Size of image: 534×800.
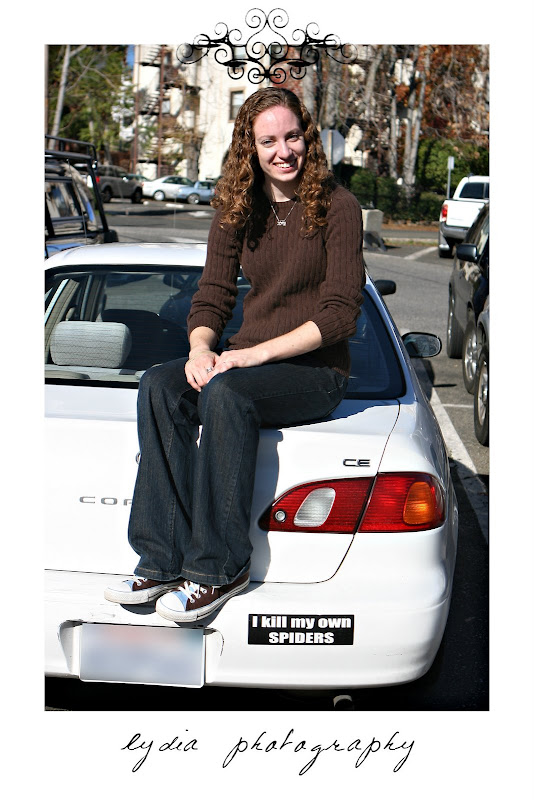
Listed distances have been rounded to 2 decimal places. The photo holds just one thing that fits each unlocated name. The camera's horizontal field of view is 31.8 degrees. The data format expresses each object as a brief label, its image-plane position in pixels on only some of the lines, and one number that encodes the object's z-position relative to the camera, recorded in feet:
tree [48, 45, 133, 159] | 110.11
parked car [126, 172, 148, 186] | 140.05
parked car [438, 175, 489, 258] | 72.02
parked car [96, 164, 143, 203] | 137.28
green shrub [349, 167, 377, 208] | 121.39
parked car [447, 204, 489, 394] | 23.58
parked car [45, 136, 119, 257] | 23.58
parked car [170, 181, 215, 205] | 134.10
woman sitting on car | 7.91
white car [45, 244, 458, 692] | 8.00
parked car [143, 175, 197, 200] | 136.46
